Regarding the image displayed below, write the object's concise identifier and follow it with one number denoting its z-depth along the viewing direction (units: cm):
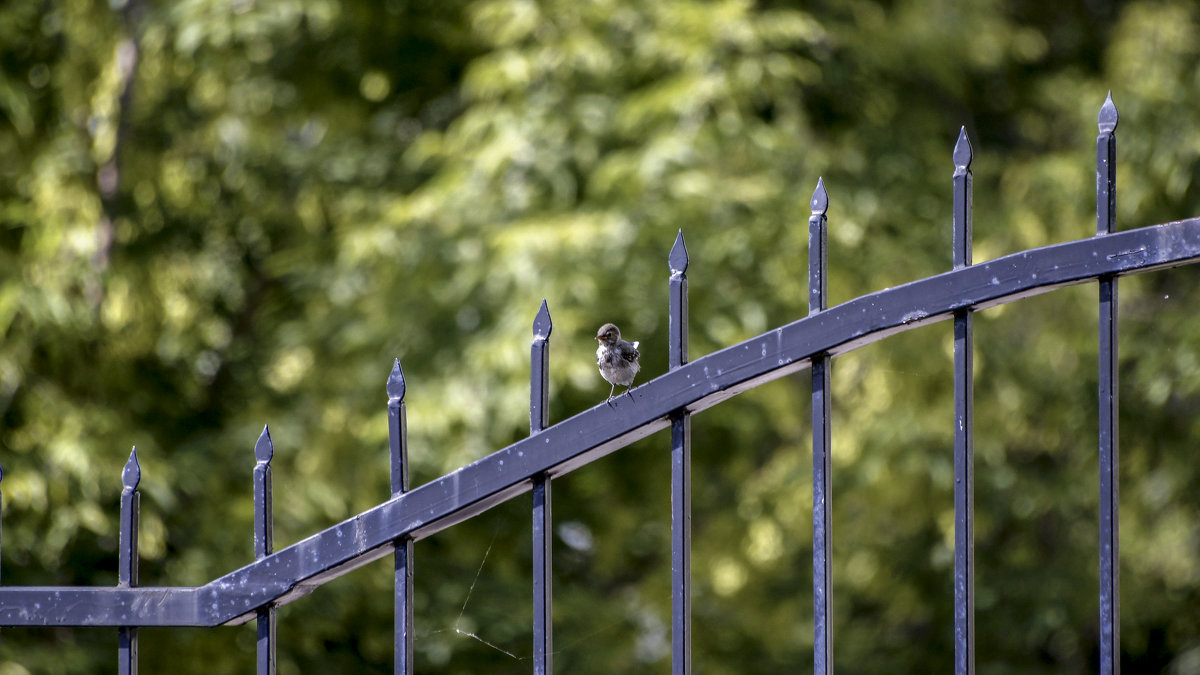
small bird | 1131
